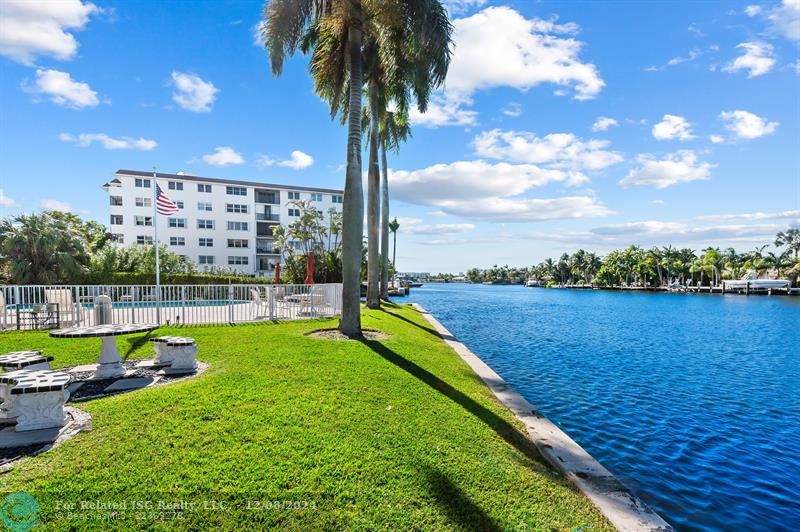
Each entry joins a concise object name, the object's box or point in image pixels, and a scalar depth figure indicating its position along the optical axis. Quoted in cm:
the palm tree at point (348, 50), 1198
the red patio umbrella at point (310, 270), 2322
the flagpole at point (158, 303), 1295
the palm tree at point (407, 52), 1128
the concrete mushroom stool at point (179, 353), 783
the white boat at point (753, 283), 8538
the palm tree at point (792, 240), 9744
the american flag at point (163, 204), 1521
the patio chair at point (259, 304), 1602
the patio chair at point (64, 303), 1264
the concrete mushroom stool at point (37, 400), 461
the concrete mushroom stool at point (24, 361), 596
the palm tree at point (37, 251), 2447
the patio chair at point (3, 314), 1179
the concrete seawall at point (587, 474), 414
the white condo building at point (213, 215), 4516
